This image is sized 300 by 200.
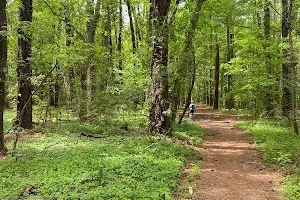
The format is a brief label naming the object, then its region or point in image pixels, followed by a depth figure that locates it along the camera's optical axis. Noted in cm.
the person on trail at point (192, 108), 1858
